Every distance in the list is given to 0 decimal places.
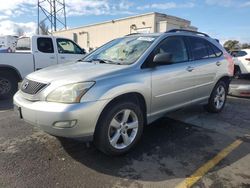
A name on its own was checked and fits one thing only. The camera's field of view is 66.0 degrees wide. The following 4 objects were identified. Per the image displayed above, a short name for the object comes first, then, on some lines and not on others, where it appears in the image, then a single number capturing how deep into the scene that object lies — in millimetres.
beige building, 14772
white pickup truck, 5548
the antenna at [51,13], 24311
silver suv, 2362
